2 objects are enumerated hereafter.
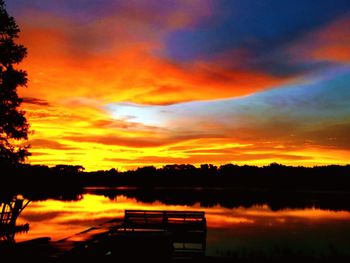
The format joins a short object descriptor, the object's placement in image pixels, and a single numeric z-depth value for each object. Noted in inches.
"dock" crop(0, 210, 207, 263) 764.6
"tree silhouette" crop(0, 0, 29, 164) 1247.5
